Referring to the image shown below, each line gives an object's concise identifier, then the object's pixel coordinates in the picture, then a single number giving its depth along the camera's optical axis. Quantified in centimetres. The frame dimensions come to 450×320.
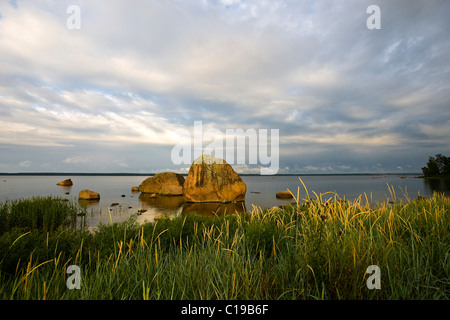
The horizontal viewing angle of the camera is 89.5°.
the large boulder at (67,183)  6166
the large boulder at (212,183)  2659
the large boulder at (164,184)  3559
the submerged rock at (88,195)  2850
